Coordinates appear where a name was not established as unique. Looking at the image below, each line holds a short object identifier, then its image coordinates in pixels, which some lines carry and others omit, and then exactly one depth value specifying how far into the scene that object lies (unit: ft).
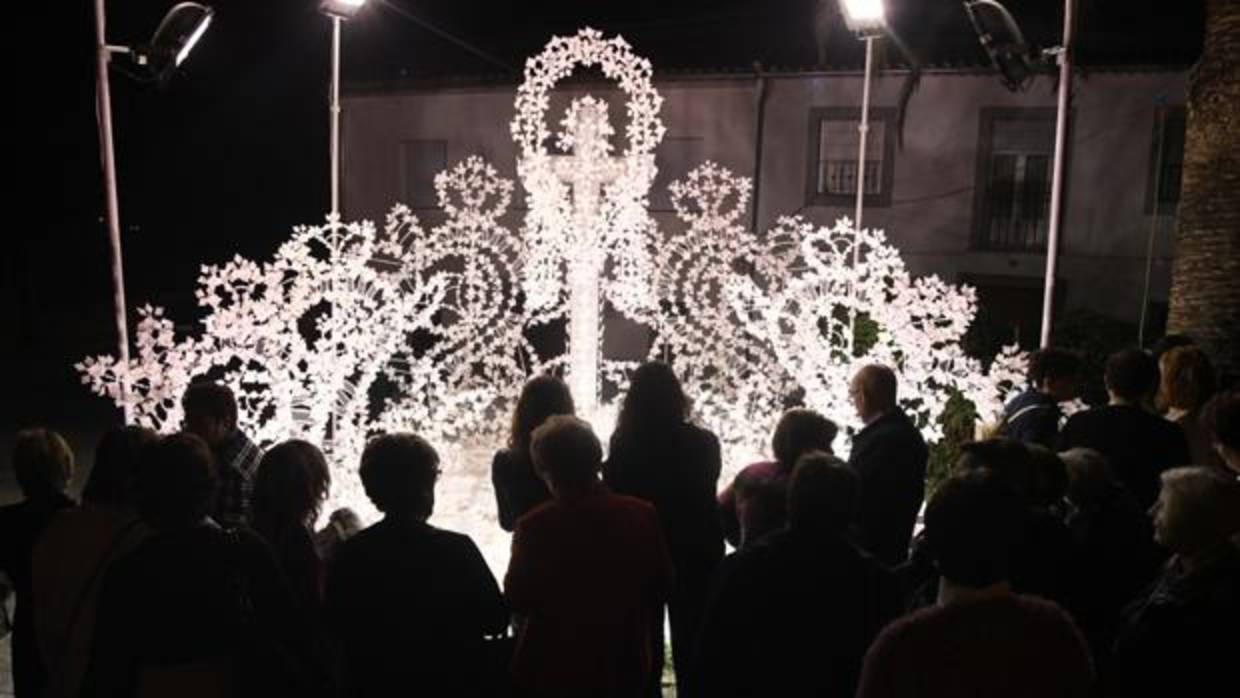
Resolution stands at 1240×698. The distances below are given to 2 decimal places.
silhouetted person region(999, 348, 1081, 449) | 14.84
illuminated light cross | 26.35
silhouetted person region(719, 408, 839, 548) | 10.80
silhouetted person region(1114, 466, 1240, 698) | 8.16
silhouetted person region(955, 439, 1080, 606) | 9.15
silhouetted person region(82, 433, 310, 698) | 8.42
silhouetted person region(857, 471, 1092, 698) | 6.70
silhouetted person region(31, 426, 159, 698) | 9.73
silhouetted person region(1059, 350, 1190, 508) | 12.94
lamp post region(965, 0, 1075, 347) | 19.07
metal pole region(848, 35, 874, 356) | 21.89
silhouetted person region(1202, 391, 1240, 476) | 11.17
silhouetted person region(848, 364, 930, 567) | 13.12
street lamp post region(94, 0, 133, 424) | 18.71
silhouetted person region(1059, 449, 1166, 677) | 9.84
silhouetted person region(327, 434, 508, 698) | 9.19
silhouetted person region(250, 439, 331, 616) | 10.25
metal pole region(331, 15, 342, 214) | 23.04
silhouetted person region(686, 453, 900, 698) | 8.61
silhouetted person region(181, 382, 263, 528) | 12.61
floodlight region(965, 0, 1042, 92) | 19.53
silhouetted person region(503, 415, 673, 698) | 9.98
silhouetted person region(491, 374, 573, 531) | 12.41
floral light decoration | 21.03
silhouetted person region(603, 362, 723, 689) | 12.62
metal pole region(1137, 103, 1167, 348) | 45.73
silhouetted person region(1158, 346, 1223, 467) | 13.97
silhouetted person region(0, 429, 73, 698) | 10.53
